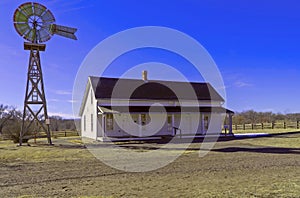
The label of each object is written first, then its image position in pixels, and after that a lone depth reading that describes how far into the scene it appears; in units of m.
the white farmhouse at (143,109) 23.62
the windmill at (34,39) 21.14
